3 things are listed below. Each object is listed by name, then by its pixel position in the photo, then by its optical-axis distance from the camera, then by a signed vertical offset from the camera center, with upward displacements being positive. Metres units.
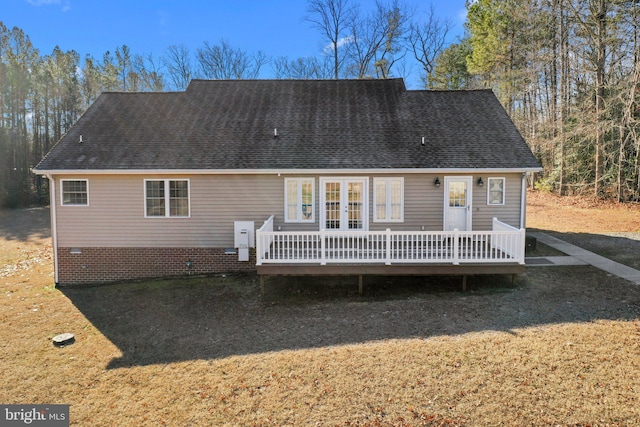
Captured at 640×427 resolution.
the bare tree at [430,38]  32.09 +13.45
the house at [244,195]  10.50 -0.09
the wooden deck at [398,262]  8.51 -1.61
